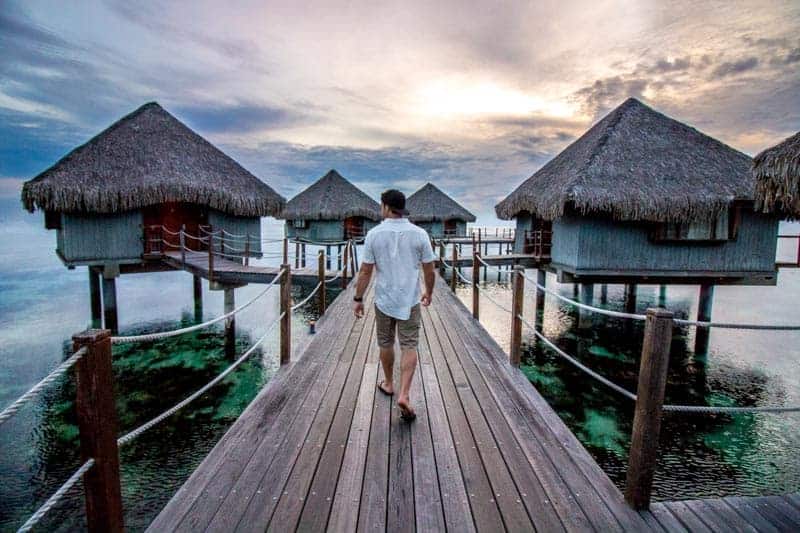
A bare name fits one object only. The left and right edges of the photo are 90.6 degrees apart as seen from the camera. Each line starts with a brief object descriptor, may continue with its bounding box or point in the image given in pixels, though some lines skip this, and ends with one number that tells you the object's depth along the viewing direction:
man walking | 3.22
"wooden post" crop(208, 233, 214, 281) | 10.10
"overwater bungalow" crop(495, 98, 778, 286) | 10.91
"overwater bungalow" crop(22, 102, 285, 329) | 11.88
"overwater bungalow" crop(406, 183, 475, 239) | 30.69
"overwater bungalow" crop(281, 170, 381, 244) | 23.14
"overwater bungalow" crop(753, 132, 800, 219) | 6.62
